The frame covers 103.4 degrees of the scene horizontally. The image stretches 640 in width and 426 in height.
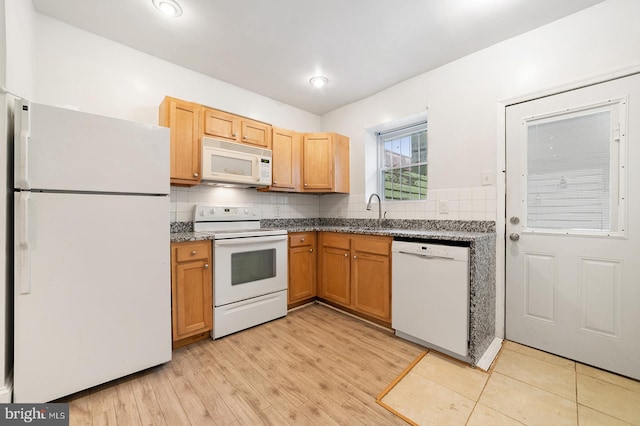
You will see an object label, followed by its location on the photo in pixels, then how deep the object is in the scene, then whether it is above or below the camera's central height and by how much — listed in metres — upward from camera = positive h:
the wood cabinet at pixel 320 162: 3.28 +0.65
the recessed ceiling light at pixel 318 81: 2.78 +1.48
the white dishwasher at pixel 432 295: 1.84 -0.66
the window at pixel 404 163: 2.96 +0.63
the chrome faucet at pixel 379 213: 3.00 -0.01
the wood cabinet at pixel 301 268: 2.86 -0.66
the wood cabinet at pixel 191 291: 2.02 -0.66
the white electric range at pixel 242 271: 2.23 -0.58
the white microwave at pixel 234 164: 2.44 +0.50
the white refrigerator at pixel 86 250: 1.35 -0.24
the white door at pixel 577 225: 1.69 -0.09
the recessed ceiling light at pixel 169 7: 1.78 +1.48
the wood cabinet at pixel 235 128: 2.50 +0.89
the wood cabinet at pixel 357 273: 2.39 -0.65
